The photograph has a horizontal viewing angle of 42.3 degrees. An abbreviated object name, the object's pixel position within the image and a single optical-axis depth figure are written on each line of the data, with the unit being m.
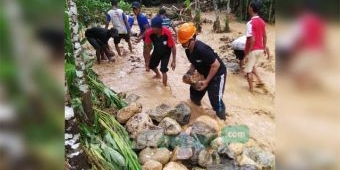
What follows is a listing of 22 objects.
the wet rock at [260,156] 2.88
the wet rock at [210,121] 3.21
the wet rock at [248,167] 2.88
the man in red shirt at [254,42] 2.82
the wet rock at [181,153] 2.99
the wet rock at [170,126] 3.18
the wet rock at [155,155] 2.94
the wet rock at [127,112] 3.27
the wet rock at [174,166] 2.87
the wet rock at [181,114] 3.37
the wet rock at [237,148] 2.99
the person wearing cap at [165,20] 3.46
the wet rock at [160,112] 3.35
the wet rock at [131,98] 3.54
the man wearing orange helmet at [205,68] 3.00
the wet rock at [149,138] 3.07
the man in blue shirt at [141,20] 3.64
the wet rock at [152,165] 2.83
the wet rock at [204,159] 3.01
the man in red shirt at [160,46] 3.52
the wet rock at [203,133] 3.14
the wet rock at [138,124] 3.18
